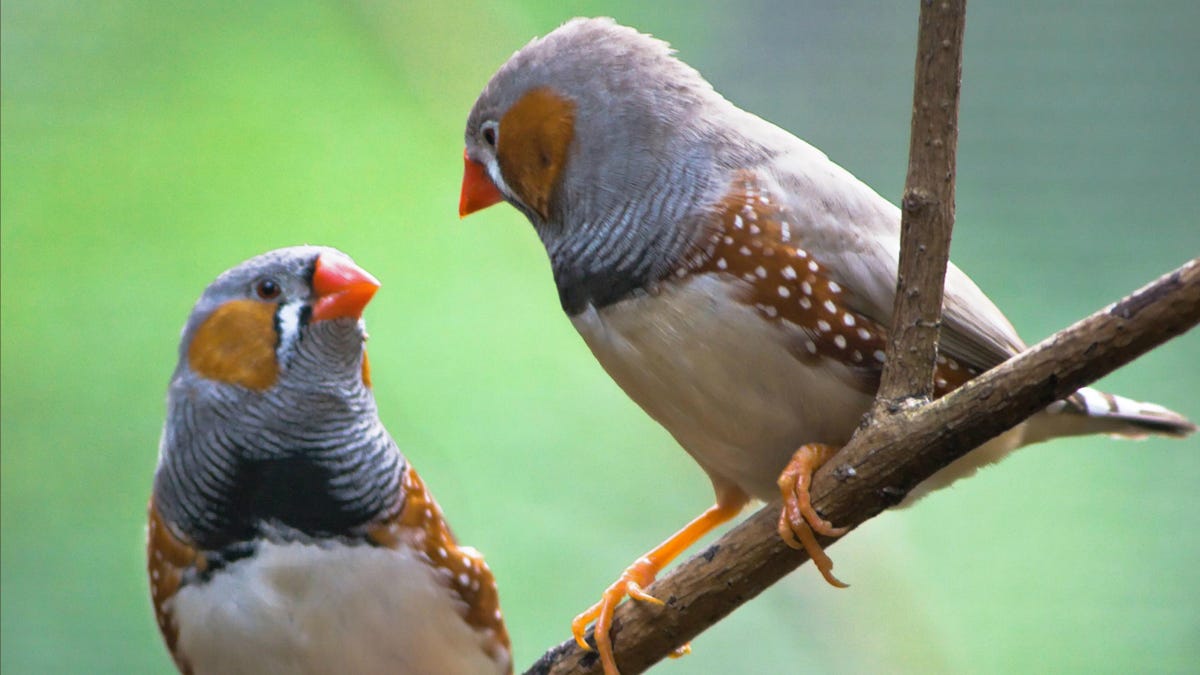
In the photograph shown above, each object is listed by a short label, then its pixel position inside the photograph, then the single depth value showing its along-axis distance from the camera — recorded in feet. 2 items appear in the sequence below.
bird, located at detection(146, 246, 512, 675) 6.06
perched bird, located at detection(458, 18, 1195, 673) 5.99
